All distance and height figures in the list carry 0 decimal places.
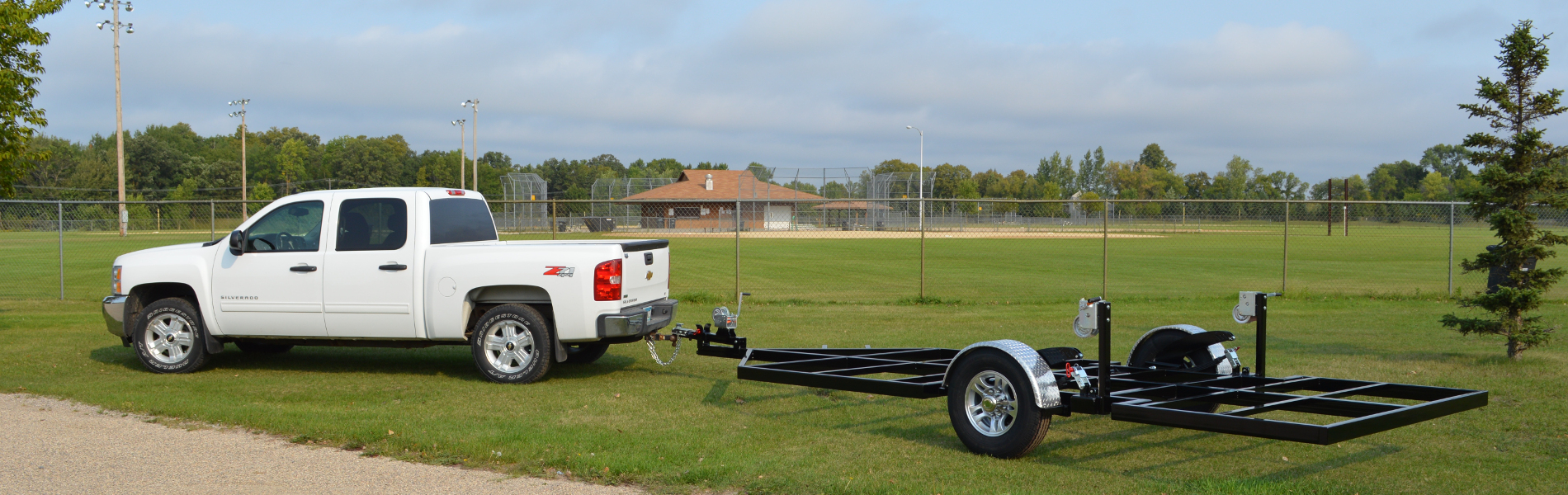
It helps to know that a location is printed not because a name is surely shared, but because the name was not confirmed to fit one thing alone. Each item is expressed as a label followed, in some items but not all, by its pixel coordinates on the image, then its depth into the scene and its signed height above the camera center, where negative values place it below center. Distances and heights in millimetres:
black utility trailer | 5156 -1059
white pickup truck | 8414 -656
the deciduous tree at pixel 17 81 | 11738 +1632
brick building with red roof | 60625 +796
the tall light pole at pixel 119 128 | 44406 +4069
